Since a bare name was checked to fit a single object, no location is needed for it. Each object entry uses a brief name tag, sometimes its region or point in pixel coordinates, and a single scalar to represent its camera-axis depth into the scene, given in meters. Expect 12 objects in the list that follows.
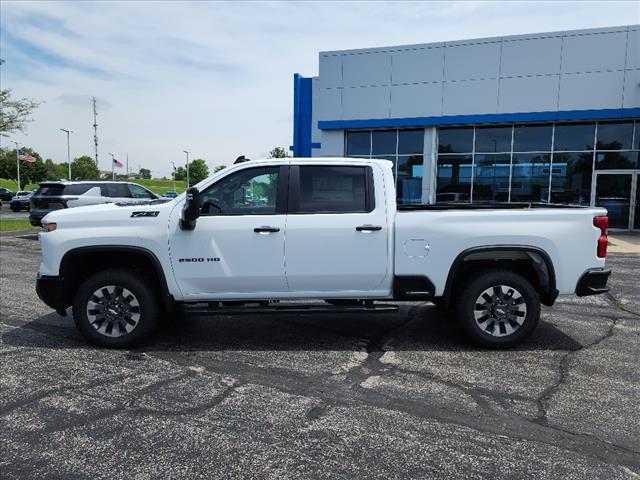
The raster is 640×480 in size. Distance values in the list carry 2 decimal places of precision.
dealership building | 17.34
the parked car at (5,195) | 53.12
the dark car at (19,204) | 37.06
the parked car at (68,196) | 14.85
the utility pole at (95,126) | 69.91
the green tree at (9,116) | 26.52
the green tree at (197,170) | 138.25
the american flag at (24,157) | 51.97
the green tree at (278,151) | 70.06
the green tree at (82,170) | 122.31
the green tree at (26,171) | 96.06
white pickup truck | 4.80
